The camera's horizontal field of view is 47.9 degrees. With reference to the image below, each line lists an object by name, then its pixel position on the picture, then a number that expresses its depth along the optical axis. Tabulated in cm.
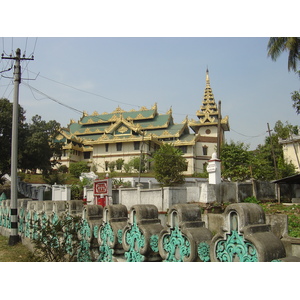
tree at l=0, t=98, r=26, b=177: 2325
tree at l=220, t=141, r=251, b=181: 2736
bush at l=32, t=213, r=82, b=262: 585
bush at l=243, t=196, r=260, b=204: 1473
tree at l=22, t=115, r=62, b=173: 2519
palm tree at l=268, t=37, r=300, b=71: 1646
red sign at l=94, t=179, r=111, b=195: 1283
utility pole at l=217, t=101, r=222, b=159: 2212
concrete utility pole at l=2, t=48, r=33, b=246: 1009
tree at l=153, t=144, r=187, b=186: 2978
